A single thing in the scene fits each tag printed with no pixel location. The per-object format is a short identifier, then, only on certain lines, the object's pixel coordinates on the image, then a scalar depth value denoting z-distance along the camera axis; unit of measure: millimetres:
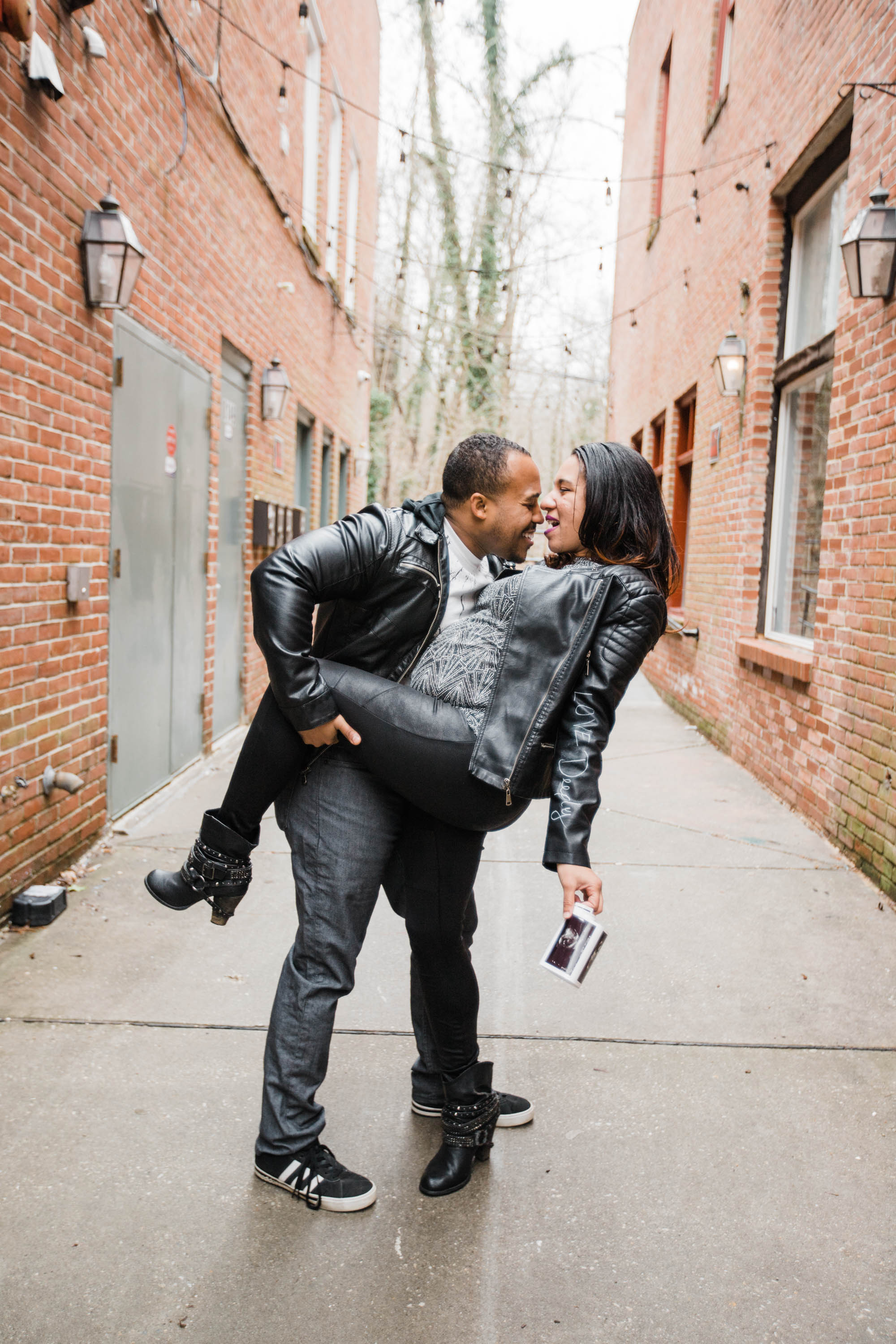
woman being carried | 2127
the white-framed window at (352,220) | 14281
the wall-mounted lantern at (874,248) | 4605
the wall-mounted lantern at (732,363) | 7402
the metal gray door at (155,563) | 5055
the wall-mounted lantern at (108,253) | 4320
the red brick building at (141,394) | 3906
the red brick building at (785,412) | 4906
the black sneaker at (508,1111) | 2691
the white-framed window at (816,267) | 6090
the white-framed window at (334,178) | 12414
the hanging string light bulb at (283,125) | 8250
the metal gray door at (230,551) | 7371
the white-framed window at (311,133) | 10492
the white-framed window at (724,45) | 8852
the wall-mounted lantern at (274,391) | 8352
